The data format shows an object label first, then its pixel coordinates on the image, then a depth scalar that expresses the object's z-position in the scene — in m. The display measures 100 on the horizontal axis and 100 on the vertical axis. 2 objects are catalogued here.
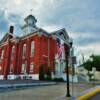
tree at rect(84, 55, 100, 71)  34.46
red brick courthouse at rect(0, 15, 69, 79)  19.80
